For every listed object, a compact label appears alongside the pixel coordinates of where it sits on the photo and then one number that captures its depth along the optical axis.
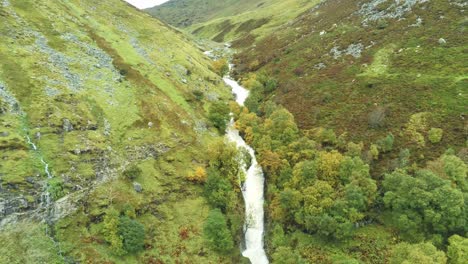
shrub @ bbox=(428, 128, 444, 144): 58.25
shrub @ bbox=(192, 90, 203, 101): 87.26
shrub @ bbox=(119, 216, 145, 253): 46.01
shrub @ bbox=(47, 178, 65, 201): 46.72
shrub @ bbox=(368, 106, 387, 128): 65.62
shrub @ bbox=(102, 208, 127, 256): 45.19
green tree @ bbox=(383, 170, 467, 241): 44.84
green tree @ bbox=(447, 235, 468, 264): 41.48
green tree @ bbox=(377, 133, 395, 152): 60.09
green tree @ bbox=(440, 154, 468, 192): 48.14
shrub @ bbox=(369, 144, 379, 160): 59.00
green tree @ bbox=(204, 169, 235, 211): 56.05
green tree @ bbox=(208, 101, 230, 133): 78.62
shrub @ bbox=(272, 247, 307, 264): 46.88
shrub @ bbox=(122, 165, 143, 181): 54.62
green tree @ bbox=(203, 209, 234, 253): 50.00
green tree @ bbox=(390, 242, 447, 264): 40.50
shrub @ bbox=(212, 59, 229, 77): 117.75
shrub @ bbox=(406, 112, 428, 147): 59.47
